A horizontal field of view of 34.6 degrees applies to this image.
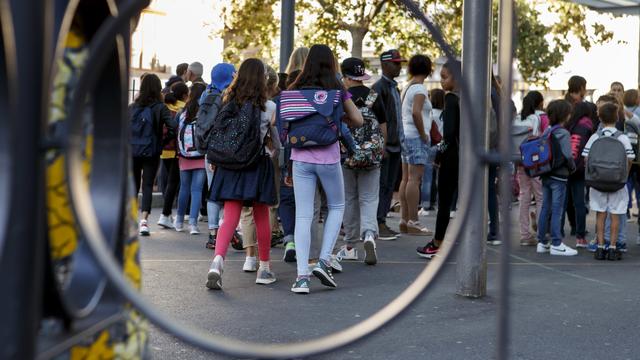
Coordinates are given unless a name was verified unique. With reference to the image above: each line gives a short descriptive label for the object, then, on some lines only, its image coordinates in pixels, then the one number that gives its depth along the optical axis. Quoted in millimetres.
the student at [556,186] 9336
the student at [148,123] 10258
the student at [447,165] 8914
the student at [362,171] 8352
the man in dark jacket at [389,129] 9195
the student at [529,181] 9578
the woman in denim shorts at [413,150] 10523
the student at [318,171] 6871
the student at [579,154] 10141
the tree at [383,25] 20922
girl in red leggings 7191
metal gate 1688
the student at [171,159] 11195
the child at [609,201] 9070
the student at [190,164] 9742
